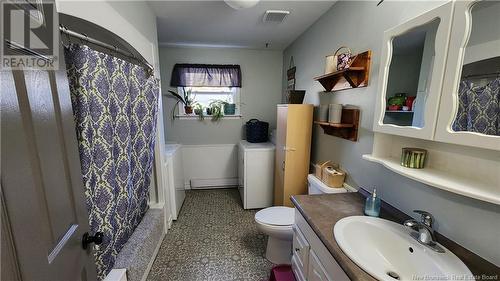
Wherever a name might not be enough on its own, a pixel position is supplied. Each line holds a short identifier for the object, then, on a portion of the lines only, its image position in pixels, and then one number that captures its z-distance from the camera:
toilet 1.79
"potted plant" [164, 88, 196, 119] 3.32
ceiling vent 1.97
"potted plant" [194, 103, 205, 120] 3.37
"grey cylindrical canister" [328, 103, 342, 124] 1.71
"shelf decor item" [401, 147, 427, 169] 1.02
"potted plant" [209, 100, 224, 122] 3.38
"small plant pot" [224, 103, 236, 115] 3.42
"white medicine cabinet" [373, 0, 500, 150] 0.76
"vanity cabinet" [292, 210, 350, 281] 0.96
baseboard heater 3.54
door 0.50
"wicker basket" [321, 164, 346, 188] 1.74
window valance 3.20
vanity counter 0.81
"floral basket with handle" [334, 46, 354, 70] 1.54
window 3.39
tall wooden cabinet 2.22
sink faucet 0.91
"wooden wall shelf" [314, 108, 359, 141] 1.59
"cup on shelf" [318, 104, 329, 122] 1.91
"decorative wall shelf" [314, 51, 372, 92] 1.45
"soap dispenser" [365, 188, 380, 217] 1.21
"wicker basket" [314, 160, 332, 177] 1.92
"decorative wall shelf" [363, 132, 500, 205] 0.77
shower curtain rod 0.95
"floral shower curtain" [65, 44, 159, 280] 1.03
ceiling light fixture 1.58
